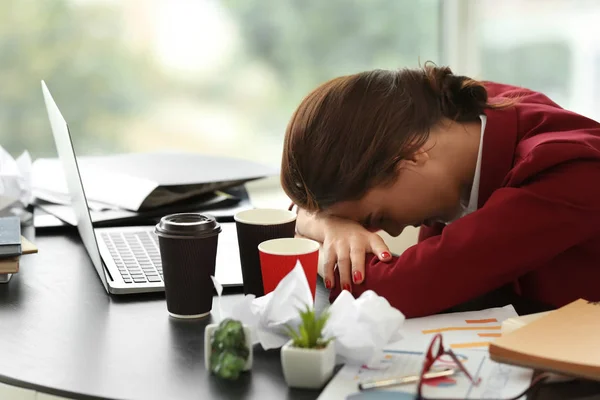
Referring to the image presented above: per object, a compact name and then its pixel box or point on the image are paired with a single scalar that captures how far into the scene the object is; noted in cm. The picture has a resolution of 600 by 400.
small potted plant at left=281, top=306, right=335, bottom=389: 174
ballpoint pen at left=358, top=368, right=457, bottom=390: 172
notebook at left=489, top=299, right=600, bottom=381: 174
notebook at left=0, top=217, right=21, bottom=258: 215
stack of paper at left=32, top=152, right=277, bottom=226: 260
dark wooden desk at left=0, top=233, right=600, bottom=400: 176
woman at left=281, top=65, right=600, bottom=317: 196
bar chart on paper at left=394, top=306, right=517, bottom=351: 185
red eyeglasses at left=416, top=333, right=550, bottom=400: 171
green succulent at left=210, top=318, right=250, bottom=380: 177
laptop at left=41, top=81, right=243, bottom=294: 212
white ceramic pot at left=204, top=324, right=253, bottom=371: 179
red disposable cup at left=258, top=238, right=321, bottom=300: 194
